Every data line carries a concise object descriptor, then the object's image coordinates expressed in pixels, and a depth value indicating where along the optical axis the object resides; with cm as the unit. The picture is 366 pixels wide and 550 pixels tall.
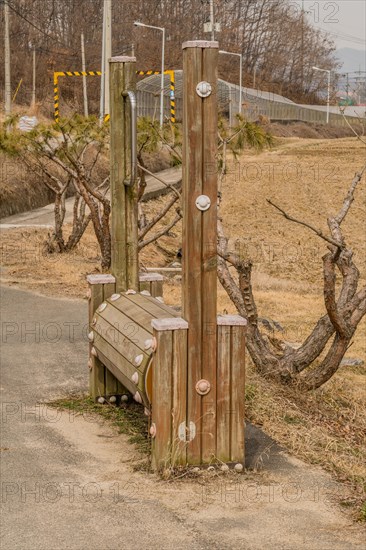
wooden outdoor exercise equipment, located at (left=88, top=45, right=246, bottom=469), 565
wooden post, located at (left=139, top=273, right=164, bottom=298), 785
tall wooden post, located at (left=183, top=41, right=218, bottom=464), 559
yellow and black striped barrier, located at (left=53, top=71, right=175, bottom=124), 3113
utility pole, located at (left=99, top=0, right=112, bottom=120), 2570
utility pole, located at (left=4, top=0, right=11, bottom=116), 2822
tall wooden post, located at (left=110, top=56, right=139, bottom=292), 738
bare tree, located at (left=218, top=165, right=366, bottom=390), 853
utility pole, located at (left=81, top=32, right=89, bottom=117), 4253
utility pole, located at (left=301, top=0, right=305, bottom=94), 8361
